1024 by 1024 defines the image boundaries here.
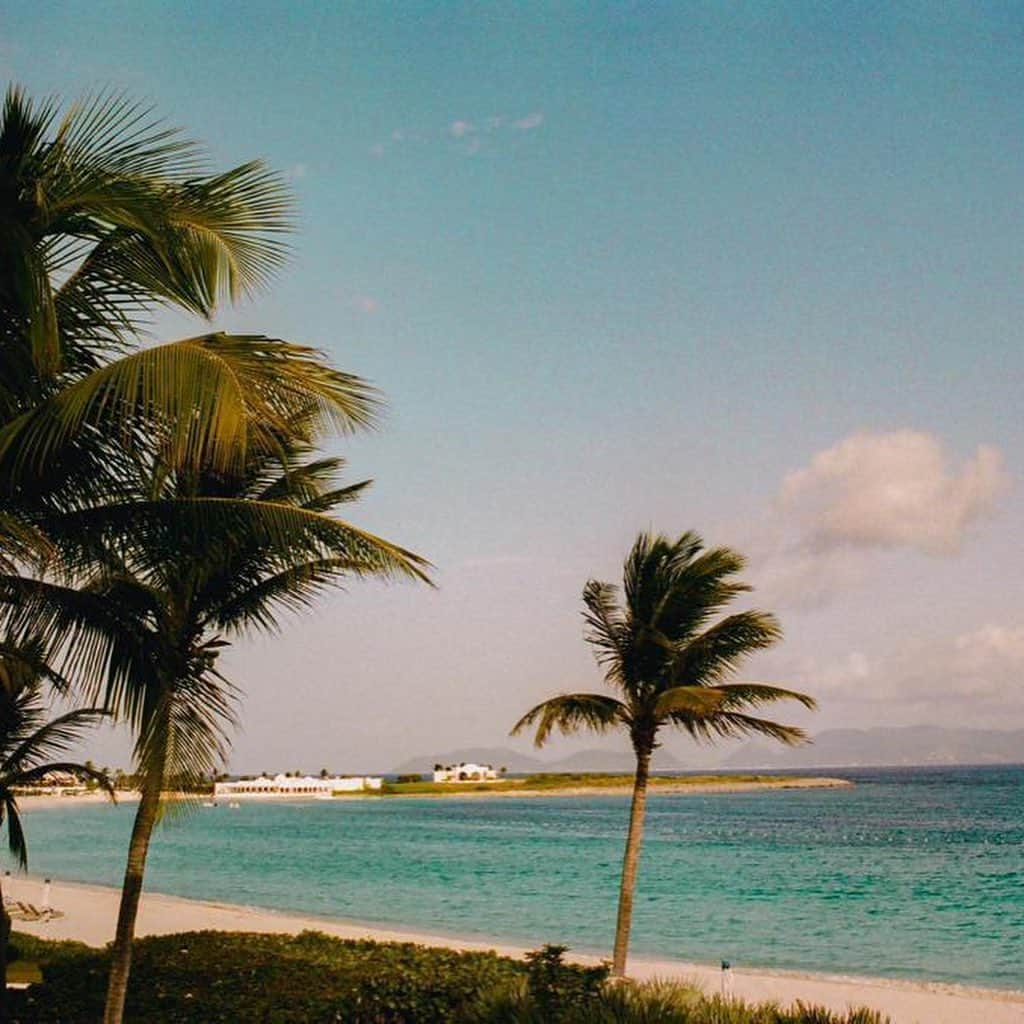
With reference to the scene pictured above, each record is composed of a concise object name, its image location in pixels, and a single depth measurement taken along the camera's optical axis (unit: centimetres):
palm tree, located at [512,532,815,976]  1312
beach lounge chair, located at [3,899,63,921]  2425
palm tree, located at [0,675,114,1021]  1127
